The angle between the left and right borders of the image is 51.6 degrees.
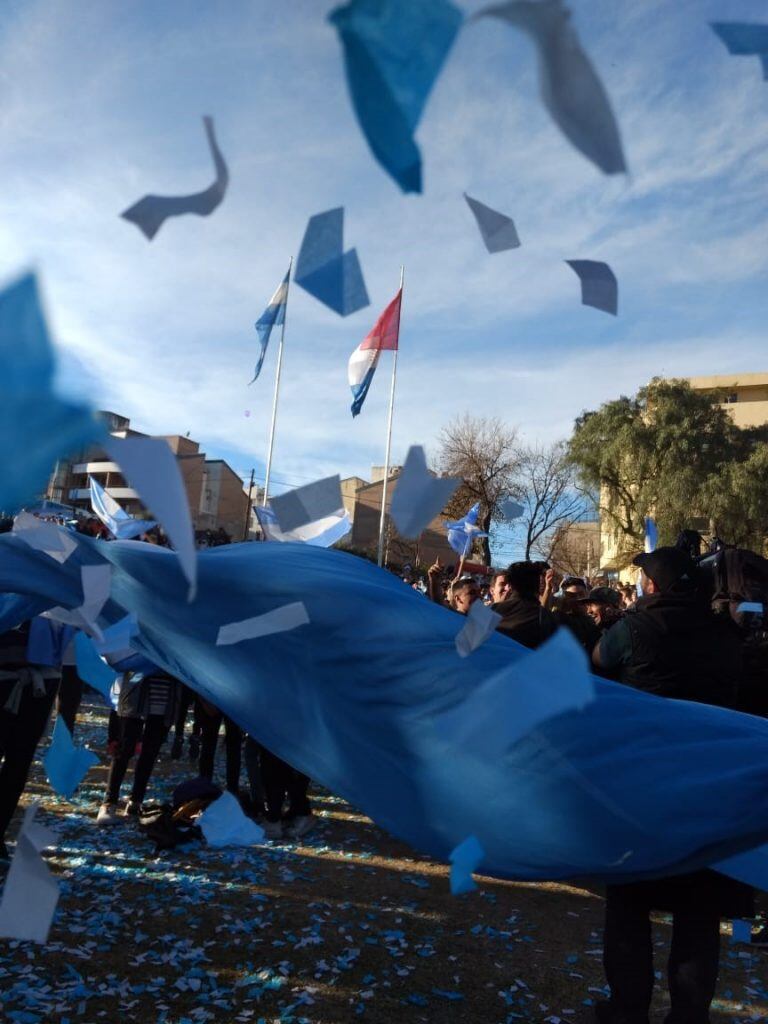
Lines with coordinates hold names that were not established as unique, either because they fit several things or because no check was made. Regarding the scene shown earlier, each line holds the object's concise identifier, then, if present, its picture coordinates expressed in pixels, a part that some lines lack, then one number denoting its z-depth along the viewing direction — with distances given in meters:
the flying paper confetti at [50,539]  2.69
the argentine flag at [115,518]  5.88
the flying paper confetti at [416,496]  2.03
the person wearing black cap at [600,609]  6.02
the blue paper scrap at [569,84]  1.40
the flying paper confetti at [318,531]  3.14
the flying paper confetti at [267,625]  2.53
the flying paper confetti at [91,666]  3.63
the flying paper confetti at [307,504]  2.34
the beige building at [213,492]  42.72
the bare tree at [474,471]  30.77
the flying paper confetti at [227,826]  2.93
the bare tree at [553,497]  30.00
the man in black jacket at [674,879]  2.61
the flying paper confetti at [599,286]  1.92
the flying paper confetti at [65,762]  3.26
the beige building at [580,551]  38.94
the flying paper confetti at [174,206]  1.67
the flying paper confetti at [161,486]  1.69
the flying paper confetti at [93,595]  2.65
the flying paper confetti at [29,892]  2.20
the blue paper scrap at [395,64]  1.46
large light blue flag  2.40
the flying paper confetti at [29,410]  1.86
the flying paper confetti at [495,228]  1.96
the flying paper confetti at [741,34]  1.65
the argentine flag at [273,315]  10.06
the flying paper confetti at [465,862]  2.00
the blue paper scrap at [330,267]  1.95
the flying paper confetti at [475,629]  2.20
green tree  30.64
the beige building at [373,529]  49.69
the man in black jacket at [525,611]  4.39
